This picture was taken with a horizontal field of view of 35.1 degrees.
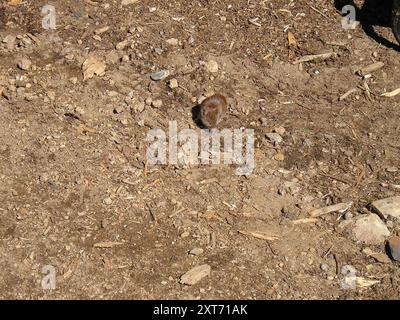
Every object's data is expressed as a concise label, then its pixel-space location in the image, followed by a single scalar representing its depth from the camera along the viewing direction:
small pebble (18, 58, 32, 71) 5.50
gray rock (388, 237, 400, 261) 4.36
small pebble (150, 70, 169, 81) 5.45
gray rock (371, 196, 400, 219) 4.55
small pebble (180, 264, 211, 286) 4.22
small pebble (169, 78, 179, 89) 5.39
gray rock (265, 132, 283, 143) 5.05
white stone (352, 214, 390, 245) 4.46
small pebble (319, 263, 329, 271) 4.31
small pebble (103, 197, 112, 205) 4.63
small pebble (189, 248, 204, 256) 4.37
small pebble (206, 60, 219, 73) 5.55
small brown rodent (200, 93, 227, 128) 5.05
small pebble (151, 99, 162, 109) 5.25
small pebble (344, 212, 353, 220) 4.57
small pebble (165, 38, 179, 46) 5.75
